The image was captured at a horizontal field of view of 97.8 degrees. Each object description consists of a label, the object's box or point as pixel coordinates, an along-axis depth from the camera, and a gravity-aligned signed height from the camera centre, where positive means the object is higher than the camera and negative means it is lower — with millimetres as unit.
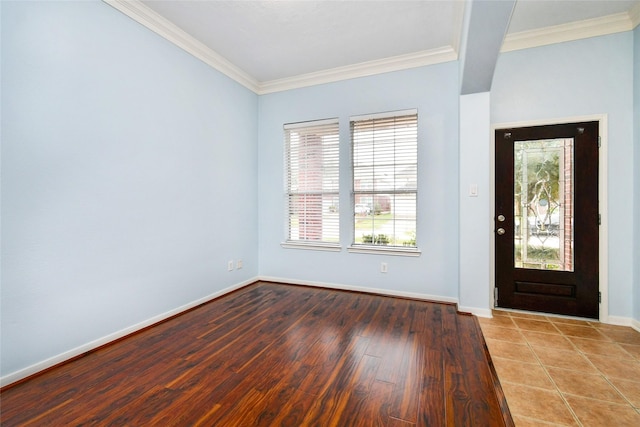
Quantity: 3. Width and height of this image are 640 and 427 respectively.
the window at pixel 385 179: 3629 +455
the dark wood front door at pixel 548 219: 2955 -57
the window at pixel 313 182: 4055 +455
